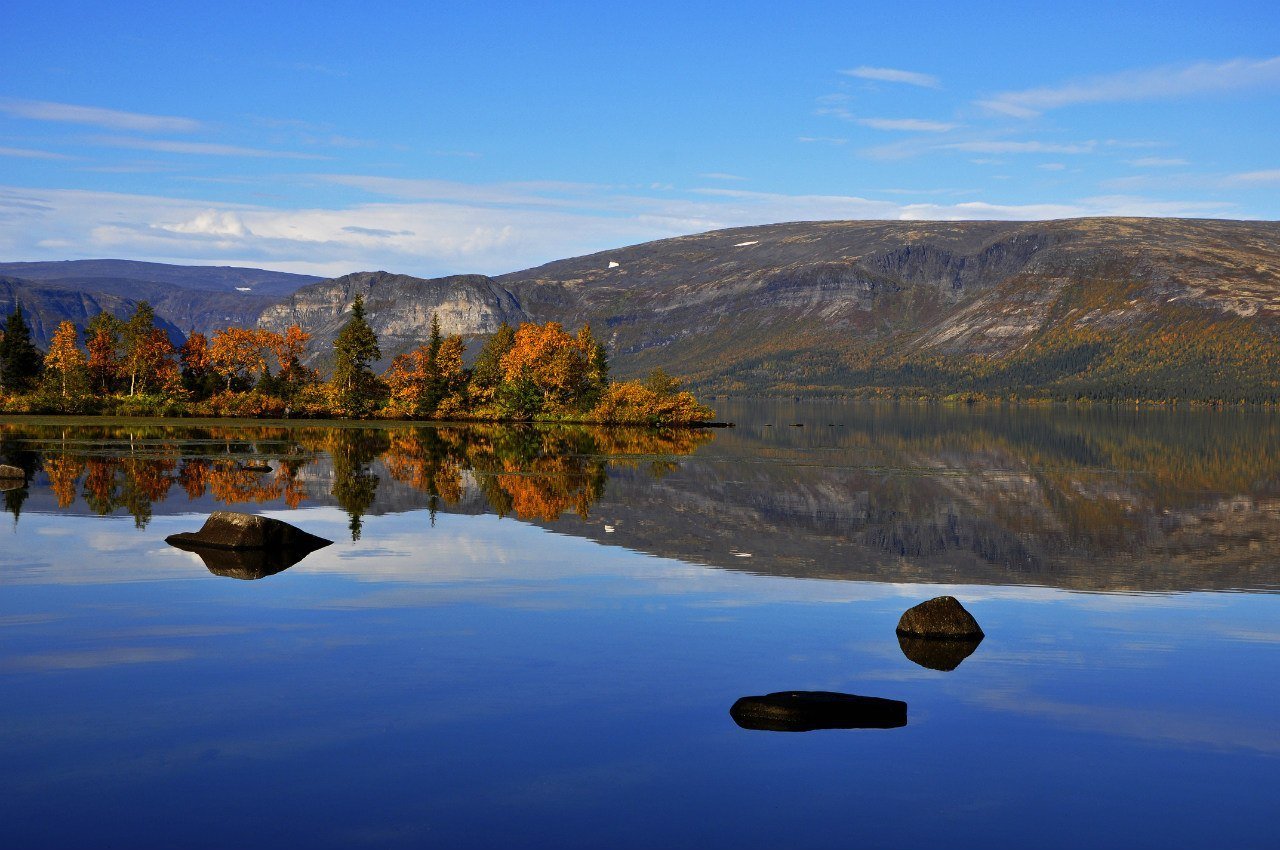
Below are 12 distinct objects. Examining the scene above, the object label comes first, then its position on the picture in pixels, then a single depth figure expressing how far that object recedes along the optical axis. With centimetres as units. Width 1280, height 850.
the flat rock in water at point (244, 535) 3356
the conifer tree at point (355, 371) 13788
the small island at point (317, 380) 13075
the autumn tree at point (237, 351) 13625
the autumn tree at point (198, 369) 13512
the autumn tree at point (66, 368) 12675
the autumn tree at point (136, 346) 13088
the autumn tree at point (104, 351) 13162
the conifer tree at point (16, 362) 13350
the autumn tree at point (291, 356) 14062
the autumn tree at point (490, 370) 14400
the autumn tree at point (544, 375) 14138
